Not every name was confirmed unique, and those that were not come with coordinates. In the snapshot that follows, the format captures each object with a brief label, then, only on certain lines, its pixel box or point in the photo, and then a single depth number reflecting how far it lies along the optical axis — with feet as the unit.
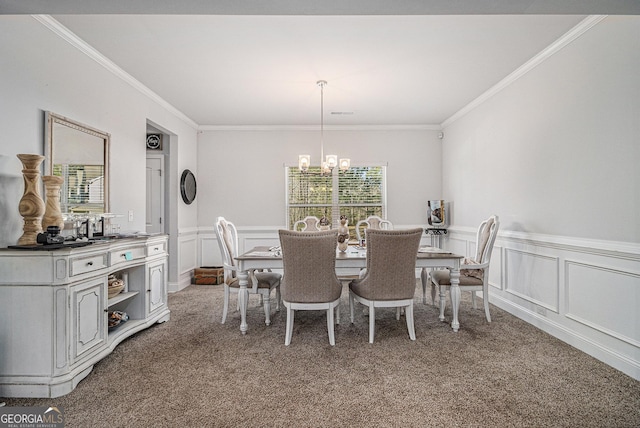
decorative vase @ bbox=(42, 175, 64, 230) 7.86
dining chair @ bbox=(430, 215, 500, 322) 11.16
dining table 10.28
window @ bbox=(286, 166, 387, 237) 19.33
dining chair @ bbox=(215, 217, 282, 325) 11.10
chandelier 12.89
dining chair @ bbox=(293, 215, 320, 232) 15.89
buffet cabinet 6.86
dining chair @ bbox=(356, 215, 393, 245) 15.74
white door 17.16
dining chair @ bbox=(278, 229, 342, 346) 8.96
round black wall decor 17.11
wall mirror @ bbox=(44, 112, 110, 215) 8.70
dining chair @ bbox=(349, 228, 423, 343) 9.25
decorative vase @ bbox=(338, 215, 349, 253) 11.47
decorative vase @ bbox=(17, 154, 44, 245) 7.32
